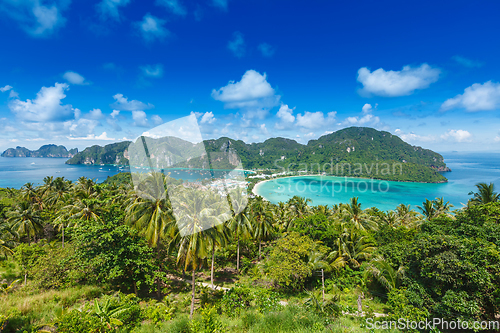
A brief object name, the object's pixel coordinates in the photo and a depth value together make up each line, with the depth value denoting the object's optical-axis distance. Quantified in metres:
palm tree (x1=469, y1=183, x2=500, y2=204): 20.62
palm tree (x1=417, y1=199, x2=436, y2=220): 28.85
